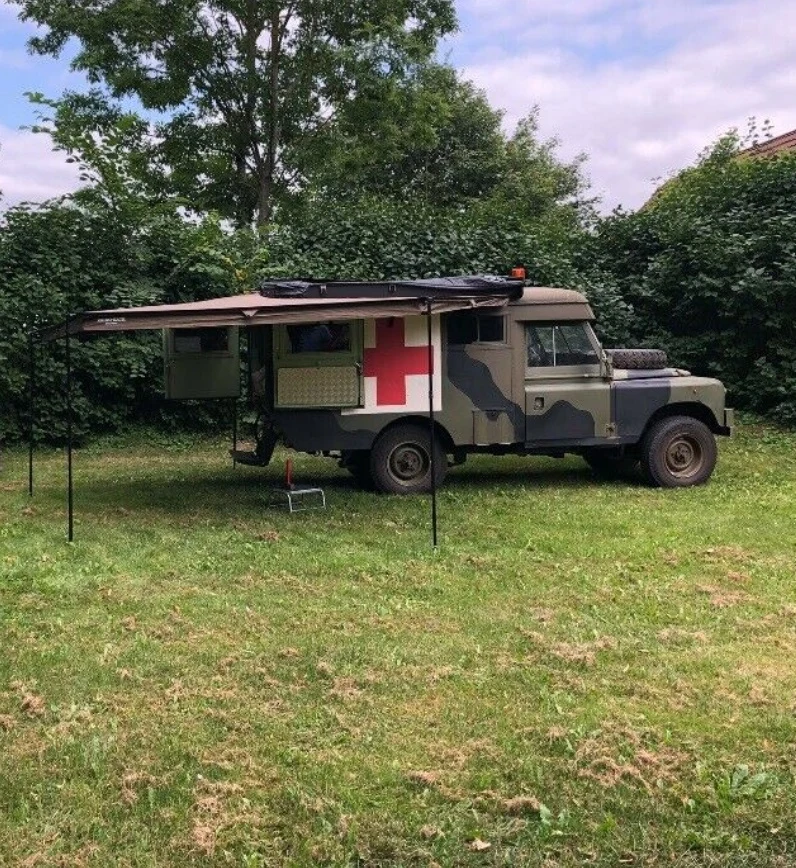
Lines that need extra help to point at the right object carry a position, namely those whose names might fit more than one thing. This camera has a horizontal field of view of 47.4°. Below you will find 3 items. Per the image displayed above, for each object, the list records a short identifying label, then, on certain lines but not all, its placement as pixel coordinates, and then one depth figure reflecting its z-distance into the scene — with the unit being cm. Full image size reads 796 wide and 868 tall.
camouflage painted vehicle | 820
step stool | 799
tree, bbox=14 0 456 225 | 1631
